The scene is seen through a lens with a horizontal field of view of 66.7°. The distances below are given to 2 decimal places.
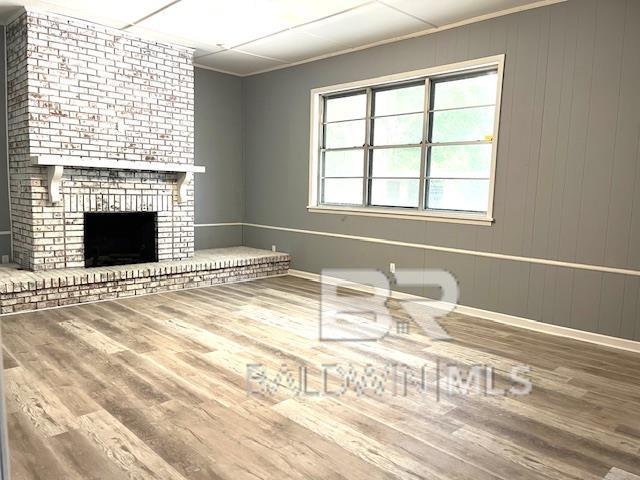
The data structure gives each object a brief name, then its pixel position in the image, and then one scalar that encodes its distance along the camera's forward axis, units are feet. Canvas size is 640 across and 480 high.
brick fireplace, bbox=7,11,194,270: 16.16
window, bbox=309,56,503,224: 15.75
